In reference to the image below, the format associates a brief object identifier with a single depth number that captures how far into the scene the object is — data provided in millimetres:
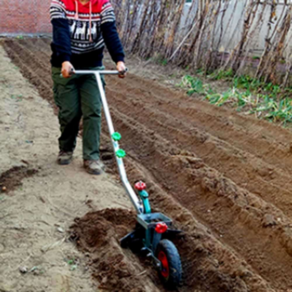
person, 3656
